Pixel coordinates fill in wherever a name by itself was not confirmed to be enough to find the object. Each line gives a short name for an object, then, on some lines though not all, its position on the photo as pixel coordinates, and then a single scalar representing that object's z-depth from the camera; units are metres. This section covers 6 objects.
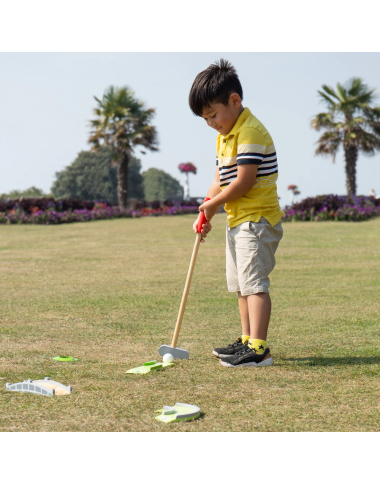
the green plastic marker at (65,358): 3.23
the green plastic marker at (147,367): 2.96
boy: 3.16
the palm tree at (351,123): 23.91
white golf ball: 3.15
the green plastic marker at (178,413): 2.24
